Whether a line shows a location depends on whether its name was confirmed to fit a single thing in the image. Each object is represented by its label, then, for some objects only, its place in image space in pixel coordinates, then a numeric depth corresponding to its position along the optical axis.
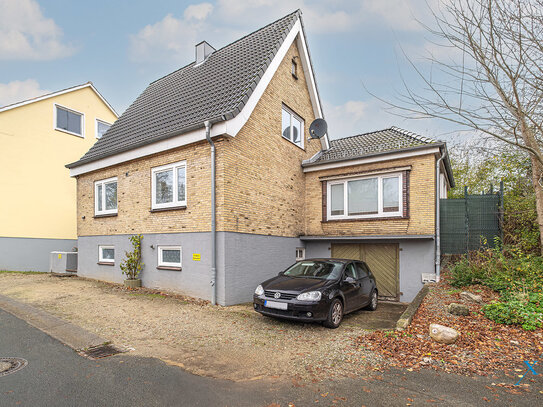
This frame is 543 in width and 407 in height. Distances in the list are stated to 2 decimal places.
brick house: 9.24
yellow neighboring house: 15.57
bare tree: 6.03
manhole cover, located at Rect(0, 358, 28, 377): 4.30
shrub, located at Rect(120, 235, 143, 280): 10.71
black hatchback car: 6.61
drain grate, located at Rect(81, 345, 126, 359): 4.98
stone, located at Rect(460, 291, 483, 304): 7.48
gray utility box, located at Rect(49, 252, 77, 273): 13.95
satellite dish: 13.22
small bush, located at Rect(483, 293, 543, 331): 5.90
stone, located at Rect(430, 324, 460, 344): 5.33
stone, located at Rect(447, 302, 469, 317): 6.68
